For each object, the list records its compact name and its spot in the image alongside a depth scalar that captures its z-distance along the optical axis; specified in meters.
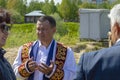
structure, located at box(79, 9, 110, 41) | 21.09
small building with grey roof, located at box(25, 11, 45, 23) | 53.28
